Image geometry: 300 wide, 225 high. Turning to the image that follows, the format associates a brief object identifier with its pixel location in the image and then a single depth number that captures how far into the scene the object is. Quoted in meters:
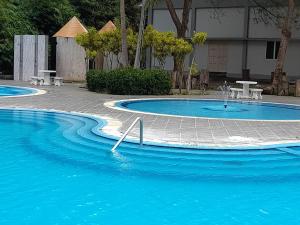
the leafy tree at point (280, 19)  15.56
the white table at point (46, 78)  15.57
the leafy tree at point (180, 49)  14.03
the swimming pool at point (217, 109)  10.04
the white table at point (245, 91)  13.98
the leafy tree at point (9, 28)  18.16
